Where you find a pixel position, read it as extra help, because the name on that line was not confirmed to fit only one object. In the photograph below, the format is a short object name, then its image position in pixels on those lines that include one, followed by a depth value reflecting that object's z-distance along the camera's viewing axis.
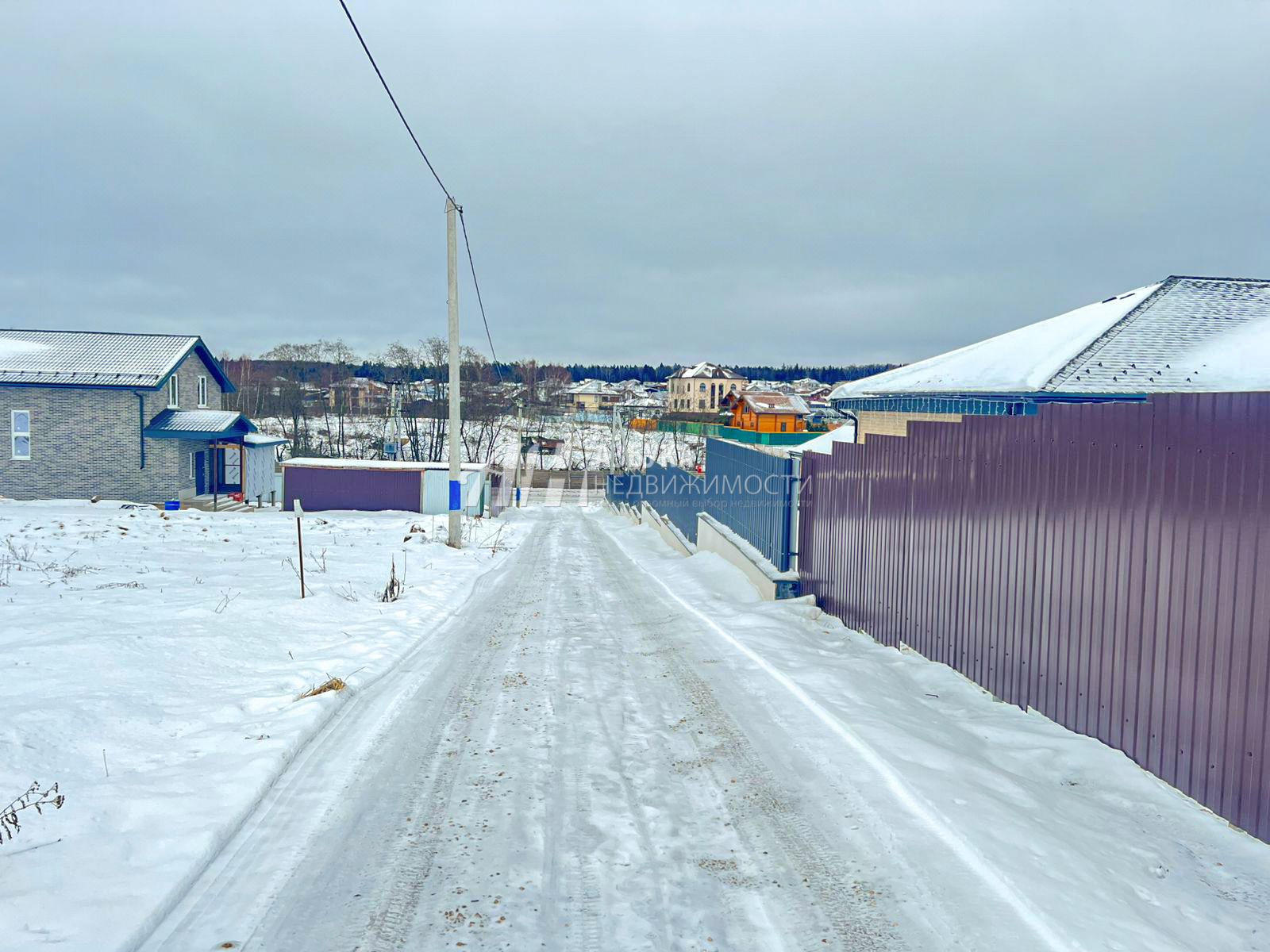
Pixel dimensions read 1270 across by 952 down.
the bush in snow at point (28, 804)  3.60
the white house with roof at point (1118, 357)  10.93
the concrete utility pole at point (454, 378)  16.41
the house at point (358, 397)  75.75
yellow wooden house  81.44
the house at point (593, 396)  130.00
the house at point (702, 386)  131.50
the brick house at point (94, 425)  27.94
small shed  31.11
